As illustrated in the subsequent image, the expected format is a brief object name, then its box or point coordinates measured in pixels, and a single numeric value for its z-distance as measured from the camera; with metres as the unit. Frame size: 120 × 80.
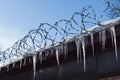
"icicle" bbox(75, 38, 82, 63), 4.84
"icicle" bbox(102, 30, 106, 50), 4.46
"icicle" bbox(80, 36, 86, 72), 4.74
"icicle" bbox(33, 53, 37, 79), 5.66
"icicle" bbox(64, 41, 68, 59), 5.01
